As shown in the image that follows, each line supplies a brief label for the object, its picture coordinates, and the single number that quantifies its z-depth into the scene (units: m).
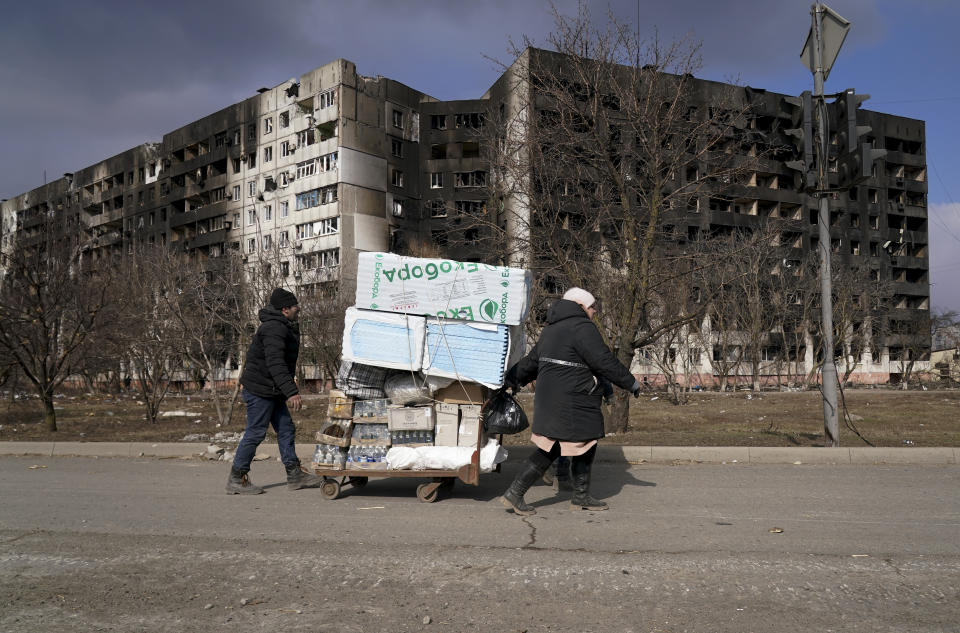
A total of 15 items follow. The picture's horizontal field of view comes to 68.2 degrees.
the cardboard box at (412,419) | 6.86
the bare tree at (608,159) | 13.48
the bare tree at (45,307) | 15.95
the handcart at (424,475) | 6.70
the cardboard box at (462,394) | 6.96
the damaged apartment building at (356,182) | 57.88
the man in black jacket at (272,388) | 7.39
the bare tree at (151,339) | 19.67
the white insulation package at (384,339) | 6.85
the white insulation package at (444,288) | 6.80
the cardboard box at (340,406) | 7.08
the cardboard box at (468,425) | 6.88
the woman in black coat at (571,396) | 6.17
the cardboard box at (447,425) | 6.88
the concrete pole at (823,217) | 10.18
